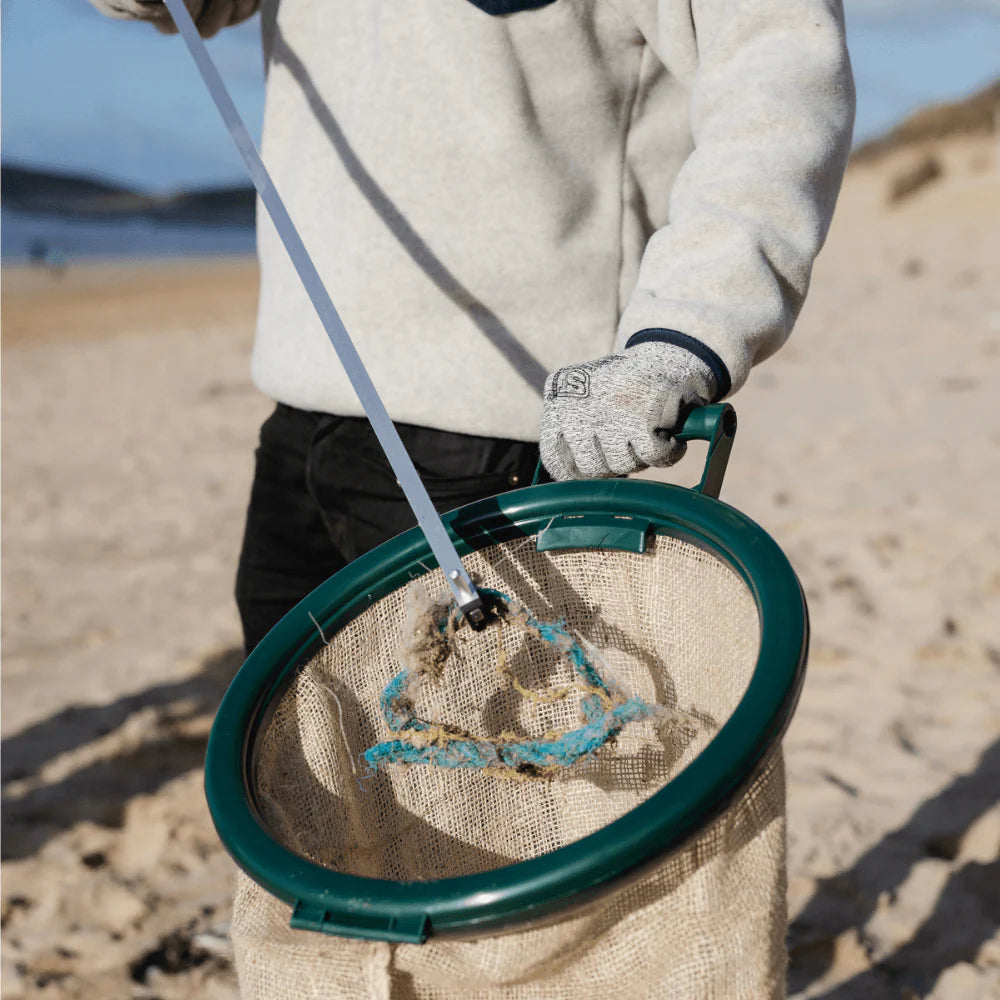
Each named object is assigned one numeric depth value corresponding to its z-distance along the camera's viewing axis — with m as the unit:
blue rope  0.95
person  0.98
